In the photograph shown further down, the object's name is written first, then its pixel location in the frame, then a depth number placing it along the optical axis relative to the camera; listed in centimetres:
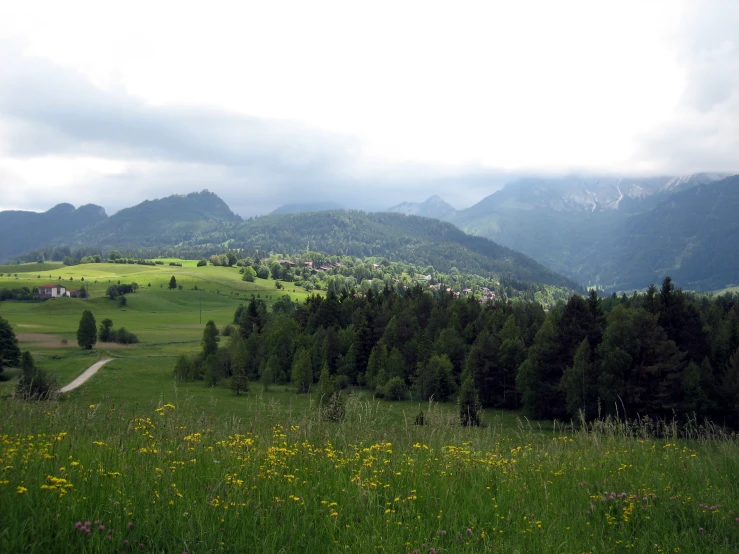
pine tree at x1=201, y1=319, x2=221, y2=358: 7969
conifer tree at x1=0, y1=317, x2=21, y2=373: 6681
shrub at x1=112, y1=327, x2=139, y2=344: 10256
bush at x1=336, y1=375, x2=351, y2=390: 6376
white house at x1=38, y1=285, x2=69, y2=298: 15500
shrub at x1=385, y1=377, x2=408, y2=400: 6141
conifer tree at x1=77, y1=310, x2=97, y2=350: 9212
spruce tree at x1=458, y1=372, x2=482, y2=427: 4812
